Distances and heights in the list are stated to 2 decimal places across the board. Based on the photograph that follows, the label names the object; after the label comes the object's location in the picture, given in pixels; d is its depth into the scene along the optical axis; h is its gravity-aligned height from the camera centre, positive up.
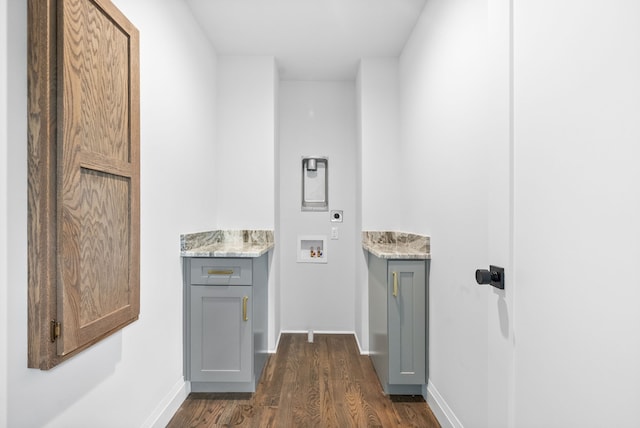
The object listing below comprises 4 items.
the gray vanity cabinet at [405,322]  2.25 -0.70
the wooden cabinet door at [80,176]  1.03 +0.13
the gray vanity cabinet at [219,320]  2.24 -0.68
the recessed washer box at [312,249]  3.64 -0.36
